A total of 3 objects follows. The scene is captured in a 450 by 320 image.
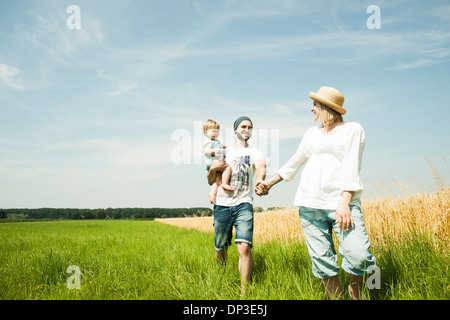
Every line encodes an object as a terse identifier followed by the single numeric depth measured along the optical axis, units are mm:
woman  2576
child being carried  3820
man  3469
